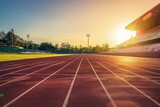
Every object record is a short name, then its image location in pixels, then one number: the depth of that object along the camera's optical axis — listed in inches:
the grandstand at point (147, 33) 1434.5
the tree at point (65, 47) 5553.6
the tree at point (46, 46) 4562.0
